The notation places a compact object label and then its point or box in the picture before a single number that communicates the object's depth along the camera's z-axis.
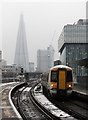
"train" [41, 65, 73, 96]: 15.52
